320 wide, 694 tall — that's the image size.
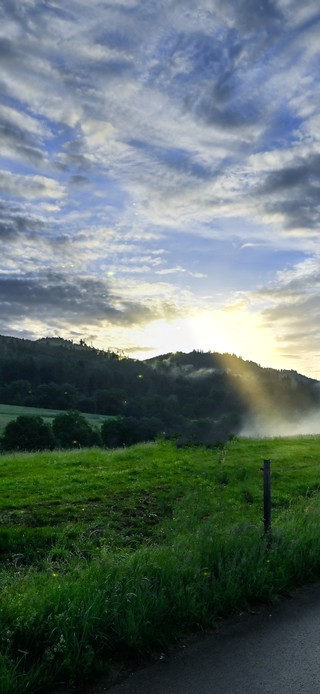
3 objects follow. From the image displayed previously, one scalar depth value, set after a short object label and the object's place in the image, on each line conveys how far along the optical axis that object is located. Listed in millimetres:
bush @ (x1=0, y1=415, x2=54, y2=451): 53781
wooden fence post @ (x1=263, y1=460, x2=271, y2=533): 8578
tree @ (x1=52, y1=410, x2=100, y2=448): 57312
